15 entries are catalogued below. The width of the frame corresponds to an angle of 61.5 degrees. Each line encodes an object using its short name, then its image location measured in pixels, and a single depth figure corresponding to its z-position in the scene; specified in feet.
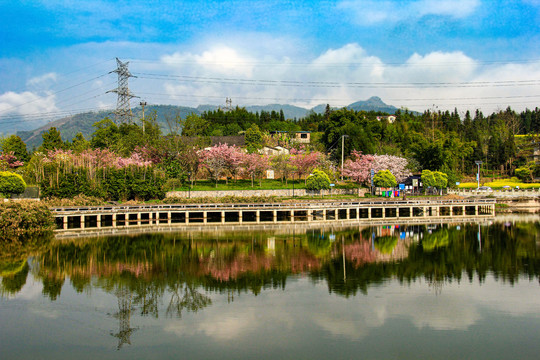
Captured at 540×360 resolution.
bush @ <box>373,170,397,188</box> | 195.21
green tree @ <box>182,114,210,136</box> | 224.74
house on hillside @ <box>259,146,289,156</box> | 236.02
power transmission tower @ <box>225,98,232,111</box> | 417.79
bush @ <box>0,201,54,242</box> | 116.67
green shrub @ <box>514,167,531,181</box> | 257.34
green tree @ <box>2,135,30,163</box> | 231.50
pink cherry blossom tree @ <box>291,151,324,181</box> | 207.41
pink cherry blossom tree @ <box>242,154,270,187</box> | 200.03
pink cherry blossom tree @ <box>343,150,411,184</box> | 208.74
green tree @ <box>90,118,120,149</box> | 217.89
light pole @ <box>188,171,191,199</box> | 177.80
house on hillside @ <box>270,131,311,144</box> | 313.22
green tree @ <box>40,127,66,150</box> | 232.94
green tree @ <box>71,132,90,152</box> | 212.27
